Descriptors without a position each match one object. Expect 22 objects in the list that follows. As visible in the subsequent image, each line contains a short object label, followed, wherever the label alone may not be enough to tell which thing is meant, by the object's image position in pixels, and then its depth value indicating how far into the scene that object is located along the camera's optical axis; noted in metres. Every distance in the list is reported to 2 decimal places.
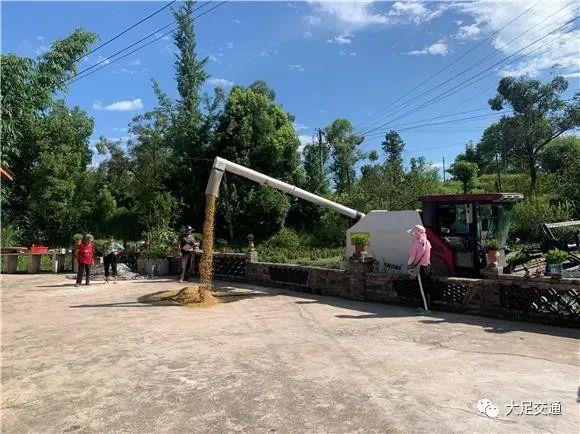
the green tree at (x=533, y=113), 44.09
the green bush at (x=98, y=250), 21.00
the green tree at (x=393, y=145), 60.69
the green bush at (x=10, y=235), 22.95
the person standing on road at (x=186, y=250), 14.80
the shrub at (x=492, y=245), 9.09
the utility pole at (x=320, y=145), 39.66
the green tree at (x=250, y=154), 32.34
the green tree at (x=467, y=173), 53.69
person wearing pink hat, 9.27
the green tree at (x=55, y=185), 27.89
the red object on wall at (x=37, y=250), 19.08
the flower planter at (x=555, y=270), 7.69
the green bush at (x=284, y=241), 32.03
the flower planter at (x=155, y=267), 17.02
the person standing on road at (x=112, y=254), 15.61
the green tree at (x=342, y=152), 50.72
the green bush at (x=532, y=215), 24.25
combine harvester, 10.27
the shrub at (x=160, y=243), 17.42
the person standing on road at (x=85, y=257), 14.52
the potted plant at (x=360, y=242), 10.99
